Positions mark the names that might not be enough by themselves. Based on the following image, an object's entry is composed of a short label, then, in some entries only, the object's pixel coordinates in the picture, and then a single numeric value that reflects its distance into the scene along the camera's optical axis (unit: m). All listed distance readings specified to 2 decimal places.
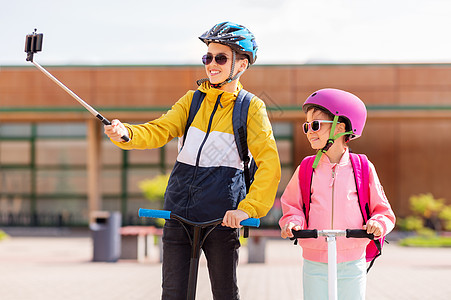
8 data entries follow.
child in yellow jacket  3.66
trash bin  14.15
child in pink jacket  3.68
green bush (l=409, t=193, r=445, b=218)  23.20
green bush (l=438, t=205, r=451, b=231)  21.94
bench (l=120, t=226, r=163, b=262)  14.32
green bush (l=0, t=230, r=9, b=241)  22.32
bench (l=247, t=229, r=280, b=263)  13.79
